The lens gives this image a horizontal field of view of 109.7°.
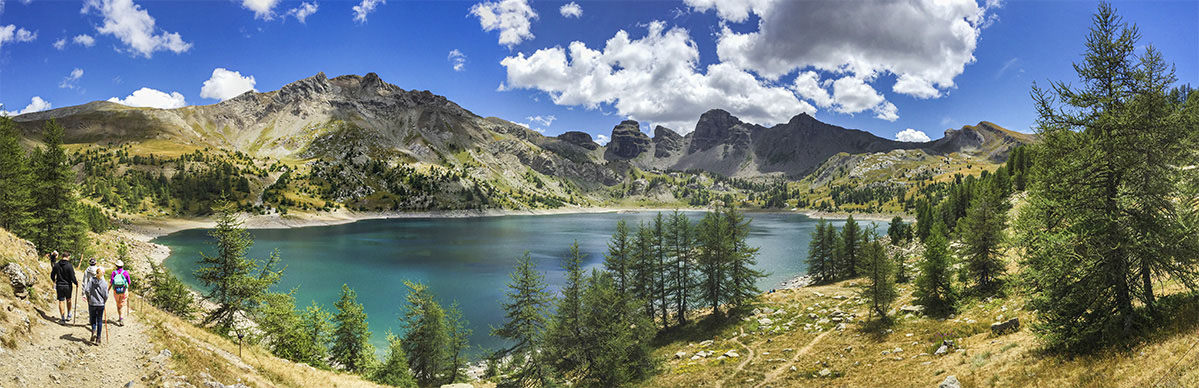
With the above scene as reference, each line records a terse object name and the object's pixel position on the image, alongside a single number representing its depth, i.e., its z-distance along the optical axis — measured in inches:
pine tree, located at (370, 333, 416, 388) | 902.4
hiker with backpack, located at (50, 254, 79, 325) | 469.1
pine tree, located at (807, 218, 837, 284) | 2050.9
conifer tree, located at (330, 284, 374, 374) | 979.9
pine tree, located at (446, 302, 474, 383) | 1055.0
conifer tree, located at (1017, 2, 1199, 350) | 438.3
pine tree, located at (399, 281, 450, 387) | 1023.6
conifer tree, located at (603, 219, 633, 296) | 1395.8
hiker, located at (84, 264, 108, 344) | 440.5
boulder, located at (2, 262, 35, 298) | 491.8
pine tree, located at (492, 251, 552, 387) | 968.5
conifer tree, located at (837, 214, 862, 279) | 2016.5
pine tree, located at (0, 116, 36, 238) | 969.5
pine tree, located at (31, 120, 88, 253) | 1069.8
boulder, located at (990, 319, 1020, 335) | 658.2
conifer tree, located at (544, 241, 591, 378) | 951.0
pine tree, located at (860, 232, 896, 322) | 1047.0
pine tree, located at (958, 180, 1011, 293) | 1056.2
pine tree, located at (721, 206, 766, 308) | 1347.2
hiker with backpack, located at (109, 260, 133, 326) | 505.7
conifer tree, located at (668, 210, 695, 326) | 1408.6
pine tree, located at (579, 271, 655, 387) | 890.1
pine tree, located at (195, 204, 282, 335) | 847.1
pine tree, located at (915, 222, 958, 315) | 991.0
